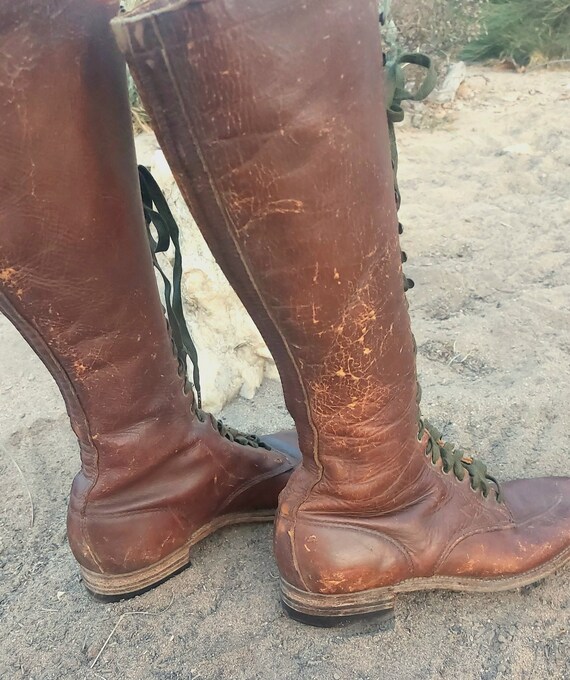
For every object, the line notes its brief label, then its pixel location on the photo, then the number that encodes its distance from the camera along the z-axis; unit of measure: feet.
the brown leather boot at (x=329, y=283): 1.90
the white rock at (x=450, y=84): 11.79
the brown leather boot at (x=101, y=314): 2.36
